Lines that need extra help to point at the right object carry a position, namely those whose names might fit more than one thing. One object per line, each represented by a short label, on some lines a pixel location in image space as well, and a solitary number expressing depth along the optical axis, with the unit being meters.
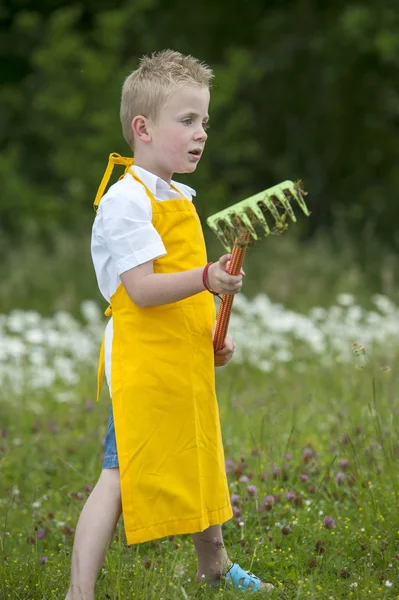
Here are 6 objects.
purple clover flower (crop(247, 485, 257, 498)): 7.66
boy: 5.81
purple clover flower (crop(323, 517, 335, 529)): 7.11
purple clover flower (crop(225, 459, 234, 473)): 8.52
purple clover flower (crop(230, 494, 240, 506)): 7.75
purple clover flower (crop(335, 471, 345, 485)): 8.06
